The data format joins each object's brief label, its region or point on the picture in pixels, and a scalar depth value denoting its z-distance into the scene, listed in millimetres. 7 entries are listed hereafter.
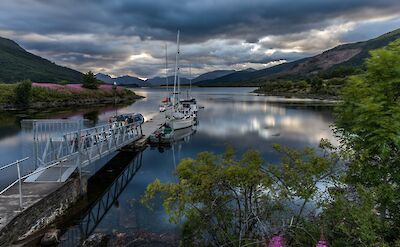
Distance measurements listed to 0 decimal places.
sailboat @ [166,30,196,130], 51872
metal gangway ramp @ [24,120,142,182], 20547
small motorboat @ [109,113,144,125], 45684
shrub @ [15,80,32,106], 81000
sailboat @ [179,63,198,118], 66931
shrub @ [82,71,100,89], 115375
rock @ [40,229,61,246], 15348
